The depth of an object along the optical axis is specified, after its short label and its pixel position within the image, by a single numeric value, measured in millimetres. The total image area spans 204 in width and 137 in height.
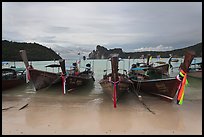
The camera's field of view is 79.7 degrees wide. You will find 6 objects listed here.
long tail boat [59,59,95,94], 7089
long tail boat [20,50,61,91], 7386
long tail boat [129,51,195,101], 5113
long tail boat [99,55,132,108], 5426
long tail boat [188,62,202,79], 13242
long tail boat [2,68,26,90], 8463
